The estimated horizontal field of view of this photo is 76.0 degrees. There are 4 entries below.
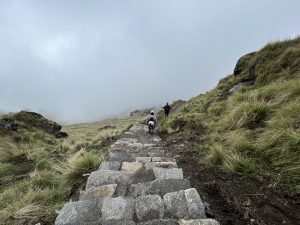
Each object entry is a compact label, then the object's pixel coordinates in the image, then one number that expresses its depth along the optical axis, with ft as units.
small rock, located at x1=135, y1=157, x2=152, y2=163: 13.26
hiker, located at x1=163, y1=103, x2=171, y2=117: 49.42
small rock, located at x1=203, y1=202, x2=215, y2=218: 7.74
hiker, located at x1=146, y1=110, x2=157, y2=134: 28.01
